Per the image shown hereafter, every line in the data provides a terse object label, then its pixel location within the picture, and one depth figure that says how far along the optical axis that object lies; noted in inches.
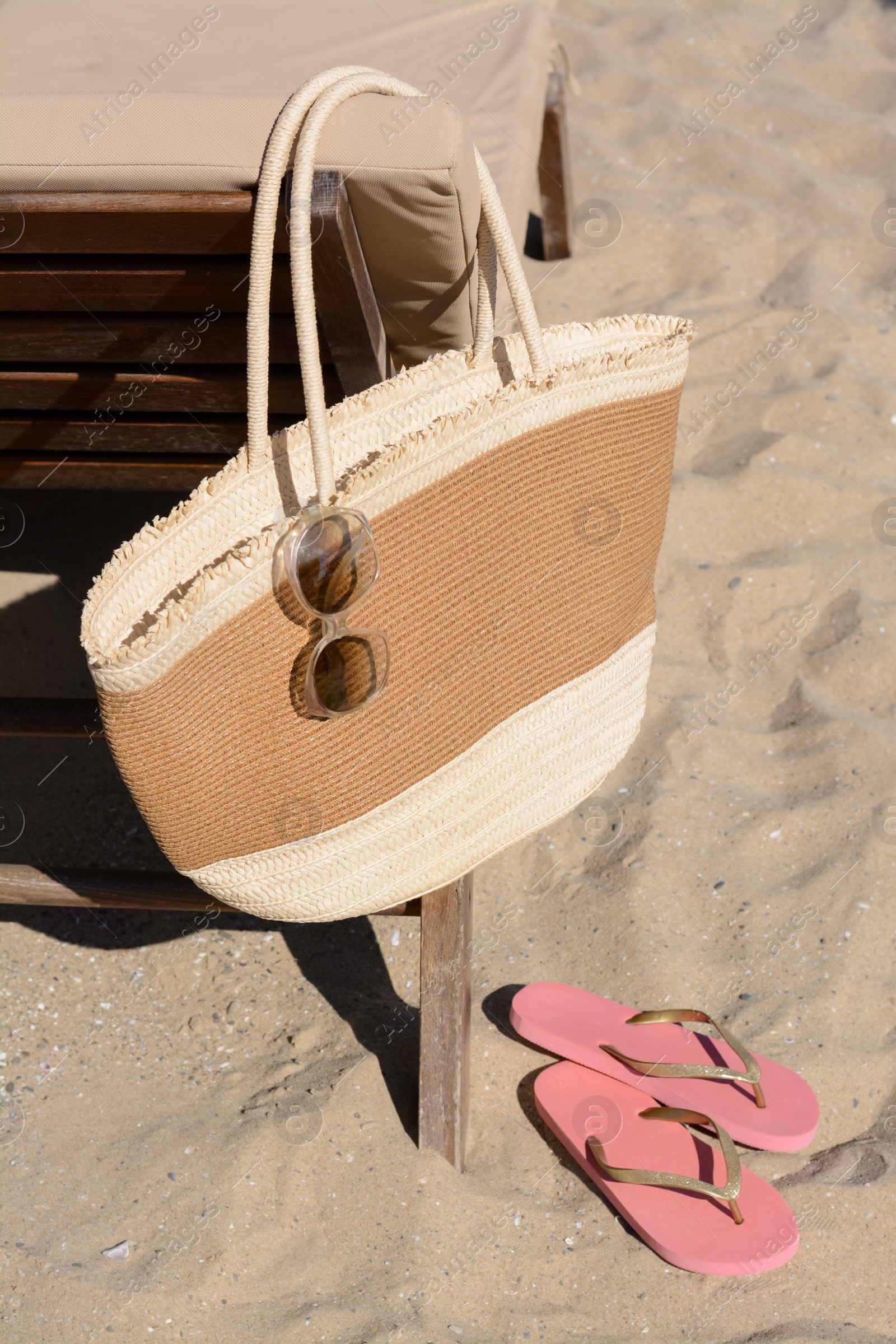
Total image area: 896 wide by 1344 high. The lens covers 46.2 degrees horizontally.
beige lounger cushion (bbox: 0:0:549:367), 41.6
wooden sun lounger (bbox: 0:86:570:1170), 45.1
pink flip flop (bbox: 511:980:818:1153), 57.3
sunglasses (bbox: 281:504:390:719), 37.1
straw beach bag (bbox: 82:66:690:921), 37.8
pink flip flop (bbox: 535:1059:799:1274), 53.2
